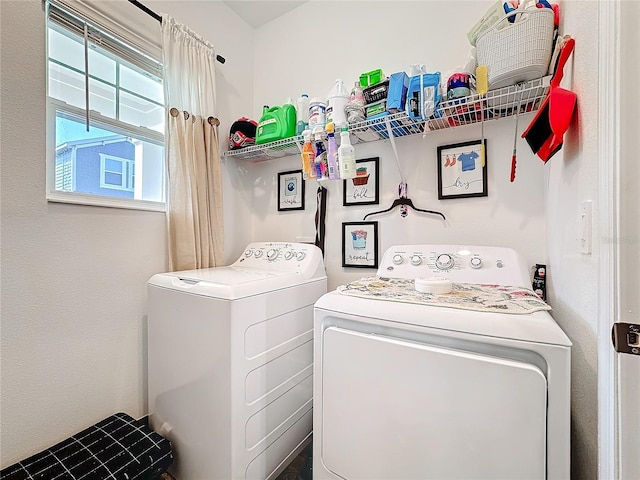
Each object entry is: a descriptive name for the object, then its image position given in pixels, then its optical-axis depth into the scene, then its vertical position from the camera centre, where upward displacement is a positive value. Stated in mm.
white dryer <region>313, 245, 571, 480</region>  686 -444
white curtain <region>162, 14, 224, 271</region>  1648 +557
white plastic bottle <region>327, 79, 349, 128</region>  1543 +770
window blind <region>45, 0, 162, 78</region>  1309 +1083
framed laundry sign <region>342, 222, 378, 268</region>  1773 -36
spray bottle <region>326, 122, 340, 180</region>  1575 +472
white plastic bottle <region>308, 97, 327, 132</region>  1626 +739
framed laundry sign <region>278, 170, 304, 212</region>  2068 +371
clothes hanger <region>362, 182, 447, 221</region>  1652 +220
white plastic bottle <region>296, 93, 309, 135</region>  1799 +825
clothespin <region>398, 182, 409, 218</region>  1670 +271
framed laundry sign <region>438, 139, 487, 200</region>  1476 +370
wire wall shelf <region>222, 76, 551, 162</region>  1185 +623
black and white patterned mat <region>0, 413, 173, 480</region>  1054 -897
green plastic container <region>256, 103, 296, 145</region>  1793 +761
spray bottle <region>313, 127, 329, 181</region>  1658 +440
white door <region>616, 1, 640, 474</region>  558 -2
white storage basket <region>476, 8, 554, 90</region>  1041 +750
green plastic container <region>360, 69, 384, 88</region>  1514 +890
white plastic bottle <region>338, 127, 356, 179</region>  1507 +443
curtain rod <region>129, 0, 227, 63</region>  1492 +1284
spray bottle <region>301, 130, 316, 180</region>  1673 +485
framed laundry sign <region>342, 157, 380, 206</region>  1775 +353
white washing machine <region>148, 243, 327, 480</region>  1128 -593
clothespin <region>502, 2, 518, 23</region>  1110 +944
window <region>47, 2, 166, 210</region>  1330 +657
